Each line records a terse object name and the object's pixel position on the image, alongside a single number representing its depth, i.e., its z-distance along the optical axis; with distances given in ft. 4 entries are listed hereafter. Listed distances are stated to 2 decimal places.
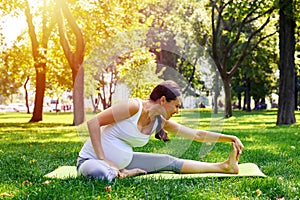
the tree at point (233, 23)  62.88
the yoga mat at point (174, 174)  17.61
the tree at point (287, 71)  56.70
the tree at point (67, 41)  58.75
